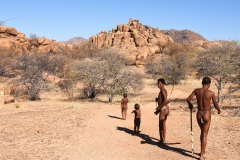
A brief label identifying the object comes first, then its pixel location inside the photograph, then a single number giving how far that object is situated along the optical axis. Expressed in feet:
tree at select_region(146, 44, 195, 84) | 133.15
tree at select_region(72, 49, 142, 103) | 77.36
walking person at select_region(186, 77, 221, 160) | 21.52
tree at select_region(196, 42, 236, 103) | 60.49
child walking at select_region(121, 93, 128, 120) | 41.57
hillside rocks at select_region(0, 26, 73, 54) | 187.34
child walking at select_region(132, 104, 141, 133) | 32.22
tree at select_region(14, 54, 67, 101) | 77.61
